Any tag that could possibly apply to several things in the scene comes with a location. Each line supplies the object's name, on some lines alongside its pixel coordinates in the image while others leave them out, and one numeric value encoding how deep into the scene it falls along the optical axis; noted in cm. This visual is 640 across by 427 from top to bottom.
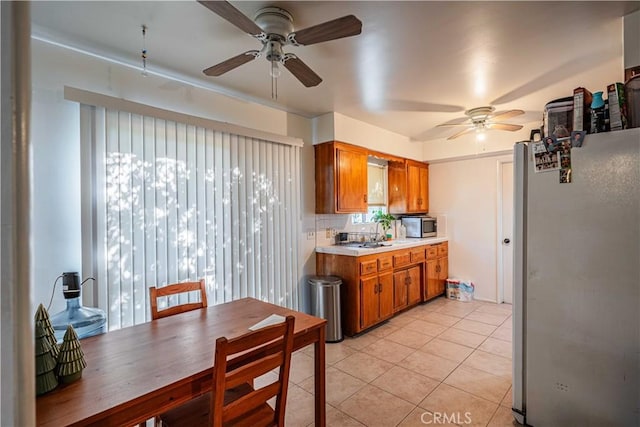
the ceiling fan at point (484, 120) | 343
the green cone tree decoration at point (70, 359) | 115
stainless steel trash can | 333
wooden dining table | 105
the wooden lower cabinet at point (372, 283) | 343
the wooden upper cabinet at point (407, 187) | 484
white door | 457
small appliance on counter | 487
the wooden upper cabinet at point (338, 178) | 364
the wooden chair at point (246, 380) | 120
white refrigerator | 163
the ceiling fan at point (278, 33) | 148
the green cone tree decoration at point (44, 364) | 108
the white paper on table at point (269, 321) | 171
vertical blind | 221
